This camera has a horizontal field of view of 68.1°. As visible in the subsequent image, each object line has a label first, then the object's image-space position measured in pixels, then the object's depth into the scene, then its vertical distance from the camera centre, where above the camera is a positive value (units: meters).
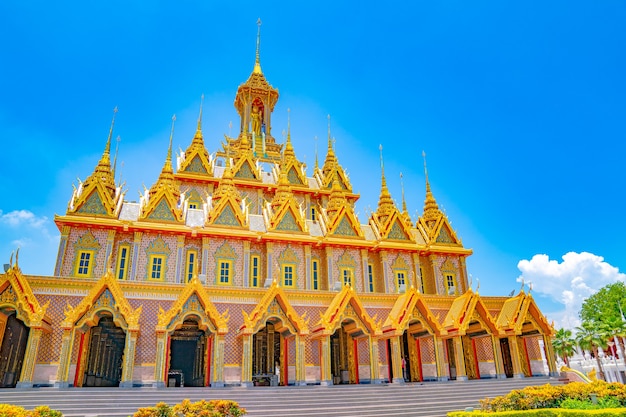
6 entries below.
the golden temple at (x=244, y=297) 19.92 +3.58
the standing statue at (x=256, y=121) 43.66 +22.90
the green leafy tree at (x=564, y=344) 45.81 +2.50
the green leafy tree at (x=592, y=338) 41.31 +2.81
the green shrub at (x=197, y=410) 11.24 -0.77
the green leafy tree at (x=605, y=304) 48.94 +6.75
